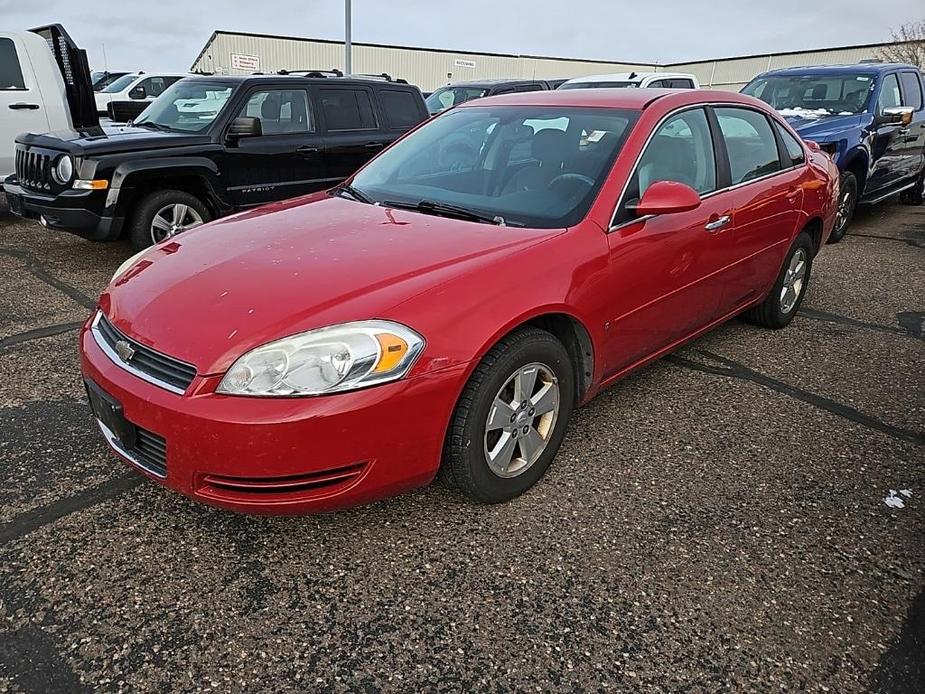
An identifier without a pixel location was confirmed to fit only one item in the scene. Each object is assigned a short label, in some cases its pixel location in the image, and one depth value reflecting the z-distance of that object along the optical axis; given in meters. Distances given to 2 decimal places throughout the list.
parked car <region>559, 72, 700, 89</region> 11.00
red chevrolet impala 2.18
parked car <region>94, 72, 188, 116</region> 13.80
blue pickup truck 7.38
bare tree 26.66
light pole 18.50
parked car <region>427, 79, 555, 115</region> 12.30
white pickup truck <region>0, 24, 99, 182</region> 7.46
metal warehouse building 30.34
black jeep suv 5.52
